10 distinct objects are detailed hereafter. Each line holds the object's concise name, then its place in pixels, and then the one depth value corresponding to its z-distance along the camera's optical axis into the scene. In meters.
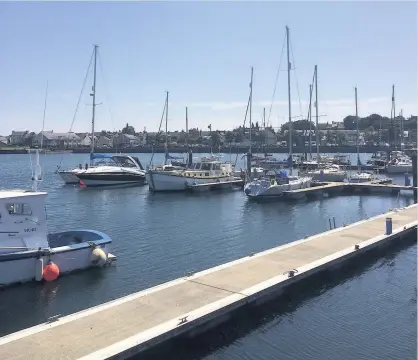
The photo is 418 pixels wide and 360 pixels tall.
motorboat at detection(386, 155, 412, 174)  71.81
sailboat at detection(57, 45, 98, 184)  58.31
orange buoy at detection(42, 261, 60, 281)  18.09
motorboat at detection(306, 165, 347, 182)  56.09
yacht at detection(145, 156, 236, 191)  51.28
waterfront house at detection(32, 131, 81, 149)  189.95
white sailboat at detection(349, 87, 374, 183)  52.03
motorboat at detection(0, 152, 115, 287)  17.44
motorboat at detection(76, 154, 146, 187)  56.66
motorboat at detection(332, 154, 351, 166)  77.91
